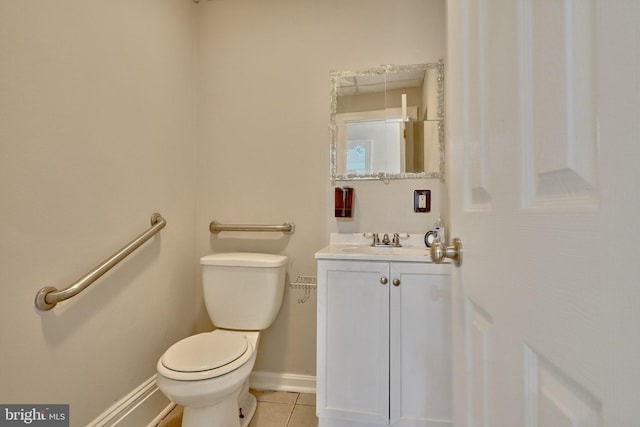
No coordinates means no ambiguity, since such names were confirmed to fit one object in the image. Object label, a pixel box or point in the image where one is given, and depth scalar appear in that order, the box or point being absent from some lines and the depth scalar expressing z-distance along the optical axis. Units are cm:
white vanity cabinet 123
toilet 110
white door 24
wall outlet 164
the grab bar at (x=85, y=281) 100
